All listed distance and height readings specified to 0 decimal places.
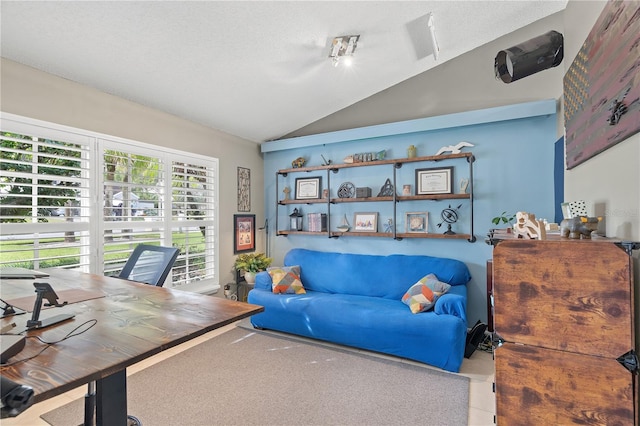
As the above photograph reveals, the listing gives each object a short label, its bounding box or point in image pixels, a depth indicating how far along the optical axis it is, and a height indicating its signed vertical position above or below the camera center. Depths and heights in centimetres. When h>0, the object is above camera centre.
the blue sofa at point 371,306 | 265 -92
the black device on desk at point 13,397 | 63 -36
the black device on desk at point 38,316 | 114 -38
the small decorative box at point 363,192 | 392 +25
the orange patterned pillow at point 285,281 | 361 -79
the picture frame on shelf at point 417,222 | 368 -12
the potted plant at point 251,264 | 419 -69
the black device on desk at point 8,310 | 127 -39
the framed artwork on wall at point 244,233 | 436 -28
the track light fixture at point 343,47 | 280 +150
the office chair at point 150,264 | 211 -35
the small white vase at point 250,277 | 417 -84
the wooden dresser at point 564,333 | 122 -51
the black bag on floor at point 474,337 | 289 -120
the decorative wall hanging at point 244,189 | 444 +34
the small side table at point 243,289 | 419 -101
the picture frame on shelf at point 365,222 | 397 -13
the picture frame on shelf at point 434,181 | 354 +35
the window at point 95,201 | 237 +13
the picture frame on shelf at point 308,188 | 434 +34
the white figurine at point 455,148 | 349 +71
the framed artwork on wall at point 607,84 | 122 +58
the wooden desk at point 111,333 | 84 -41
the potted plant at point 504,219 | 309 -8
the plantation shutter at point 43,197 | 232 +14
